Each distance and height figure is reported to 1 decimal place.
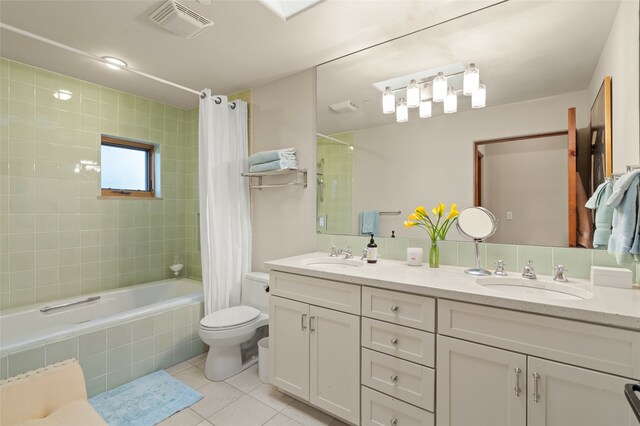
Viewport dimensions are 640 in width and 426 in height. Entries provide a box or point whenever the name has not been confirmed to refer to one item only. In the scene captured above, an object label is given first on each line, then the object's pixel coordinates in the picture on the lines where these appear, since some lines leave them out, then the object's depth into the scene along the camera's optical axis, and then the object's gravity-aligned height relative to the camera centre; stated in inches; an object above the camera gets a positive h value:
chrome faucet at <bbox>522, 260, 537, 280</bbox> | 58.9 -12.6
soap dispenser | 76.2 -10.8
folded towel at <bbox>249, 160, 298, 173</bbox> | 93.5 +14.7
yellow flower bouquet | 69.6 -3.1
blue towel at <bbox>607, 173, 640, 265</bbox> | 43.9 -2.2
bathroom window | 114.0 +18.2
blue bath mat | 68.9 -47.2
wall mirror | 58.1 +20.3
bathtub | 70.7 -33.9
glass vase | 69.2 -10.6
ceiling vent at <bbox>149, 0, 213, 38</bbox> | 66.8 +45.2
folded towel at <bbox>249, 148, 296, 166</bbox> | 94.3 +18.1
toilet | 81.6 -33.8
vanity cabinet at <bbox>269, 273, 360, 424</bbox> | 61.9 -29.7
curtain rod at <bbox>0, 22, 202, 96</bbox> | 67.1 +41.8
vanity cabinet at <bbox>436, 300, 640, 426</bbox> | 40.1 -23.8
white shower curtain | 97.0 +3.8
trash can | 82.5 -42.0
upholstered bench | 45.7 -30.7
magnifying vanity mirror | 66.3 -3.3
